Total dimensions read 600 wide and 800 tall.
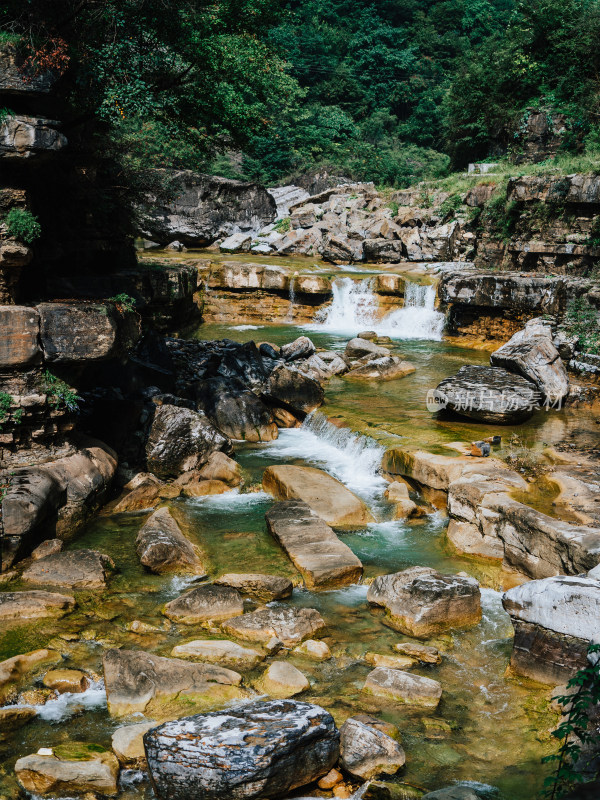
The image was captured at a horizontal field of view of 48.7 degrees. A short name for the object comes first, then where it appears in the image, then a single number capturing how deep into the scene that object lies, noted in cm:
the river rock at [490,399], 929
